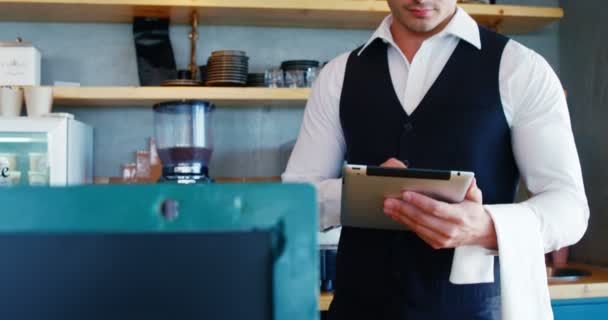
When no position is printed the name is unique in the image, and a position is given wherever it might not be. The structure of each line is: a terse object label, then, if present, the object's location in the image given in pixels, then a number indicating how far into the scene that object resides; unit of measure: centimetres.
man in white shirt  127
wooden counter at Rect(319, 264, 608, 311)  237
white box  269
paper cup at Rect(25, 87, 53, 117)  266
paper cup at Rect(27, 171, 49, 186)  261
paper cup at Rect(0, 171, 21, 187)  262
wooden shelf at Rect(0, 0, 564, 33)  274
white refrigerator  259
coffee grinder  282
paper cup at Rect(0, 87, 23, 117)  267
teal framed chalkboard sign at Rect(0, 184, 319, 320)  42
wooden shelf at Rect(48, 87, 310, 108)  271
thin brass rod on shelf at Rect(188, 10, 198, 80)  289
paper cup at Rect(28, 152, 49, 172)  264
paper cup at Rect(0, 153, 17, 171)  262
